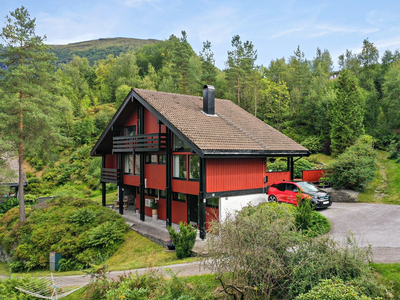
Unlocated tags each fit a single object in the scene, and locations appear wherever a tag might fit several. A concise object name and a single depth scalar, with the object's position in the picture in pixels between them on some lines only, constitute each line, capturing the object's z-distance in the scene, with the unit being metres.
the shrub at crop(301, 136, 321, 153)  34.03
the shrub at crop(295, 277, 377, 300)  5.79
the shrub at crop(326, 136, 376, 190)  17.77
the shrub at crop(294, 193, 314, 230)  11.76
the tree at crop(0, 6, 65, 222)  19.25
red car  15.09
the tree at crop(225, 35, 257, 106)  40.22
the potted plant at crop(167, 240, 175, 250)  13.76
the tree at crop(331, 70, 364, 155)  29.09
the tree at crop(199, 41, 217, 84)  42.47
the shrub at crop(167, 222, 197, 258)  12.18
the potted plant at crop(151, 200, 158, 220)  19.41
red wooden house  14.14
